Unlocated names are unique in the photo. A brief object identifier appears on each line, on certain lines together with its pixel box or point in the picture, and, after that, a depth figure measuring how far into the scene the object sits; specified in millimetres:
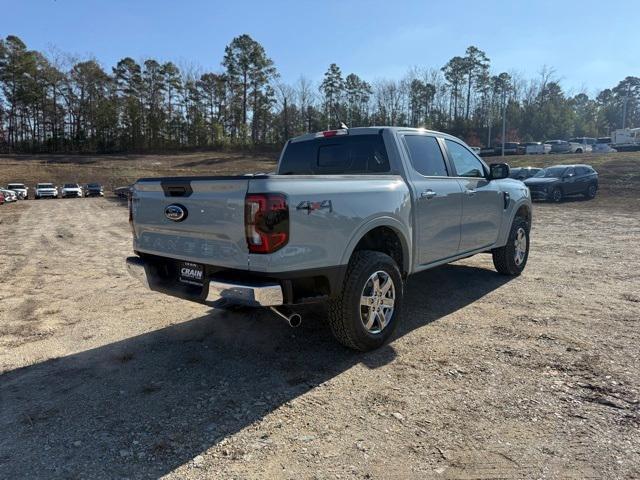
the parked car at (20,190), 37547
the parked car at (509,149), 56812
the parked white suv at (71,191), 38688
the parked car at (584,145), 55562
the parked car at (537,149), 56406
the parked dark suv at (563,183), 22438
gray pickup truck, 3391
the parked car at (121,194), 29938
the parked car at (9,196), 33747
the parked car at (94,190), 39875
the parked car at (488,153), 56125
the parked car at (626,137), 65781
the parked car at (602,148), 55125
